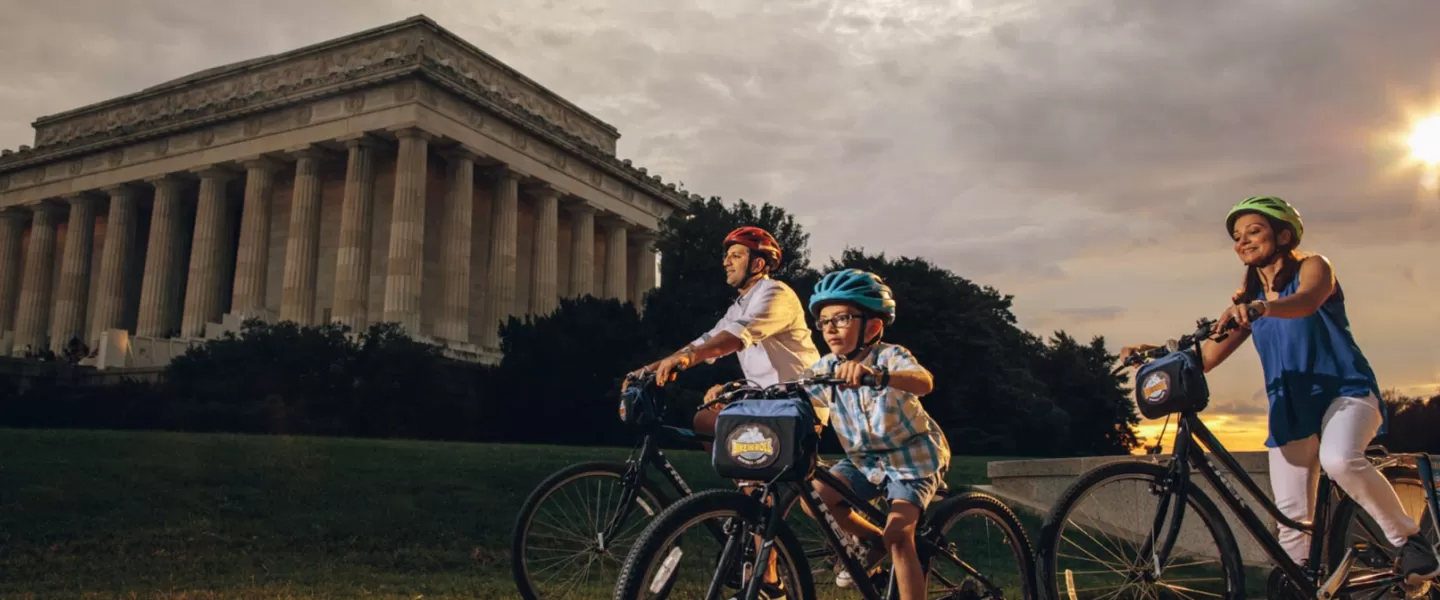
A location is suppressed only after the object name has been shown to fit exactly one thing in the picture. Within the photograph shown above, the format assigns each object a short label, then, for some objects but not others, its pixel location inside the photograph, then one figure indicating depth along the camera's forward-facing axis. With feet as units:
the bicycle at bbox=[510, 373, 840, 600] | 19.08
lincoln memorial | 168.35
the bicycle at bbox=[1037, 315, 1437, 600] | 18.13
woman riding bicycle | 19.38
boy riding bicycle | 16.99
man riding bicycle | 20.43
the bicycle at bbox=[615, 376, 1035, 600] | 13.84
